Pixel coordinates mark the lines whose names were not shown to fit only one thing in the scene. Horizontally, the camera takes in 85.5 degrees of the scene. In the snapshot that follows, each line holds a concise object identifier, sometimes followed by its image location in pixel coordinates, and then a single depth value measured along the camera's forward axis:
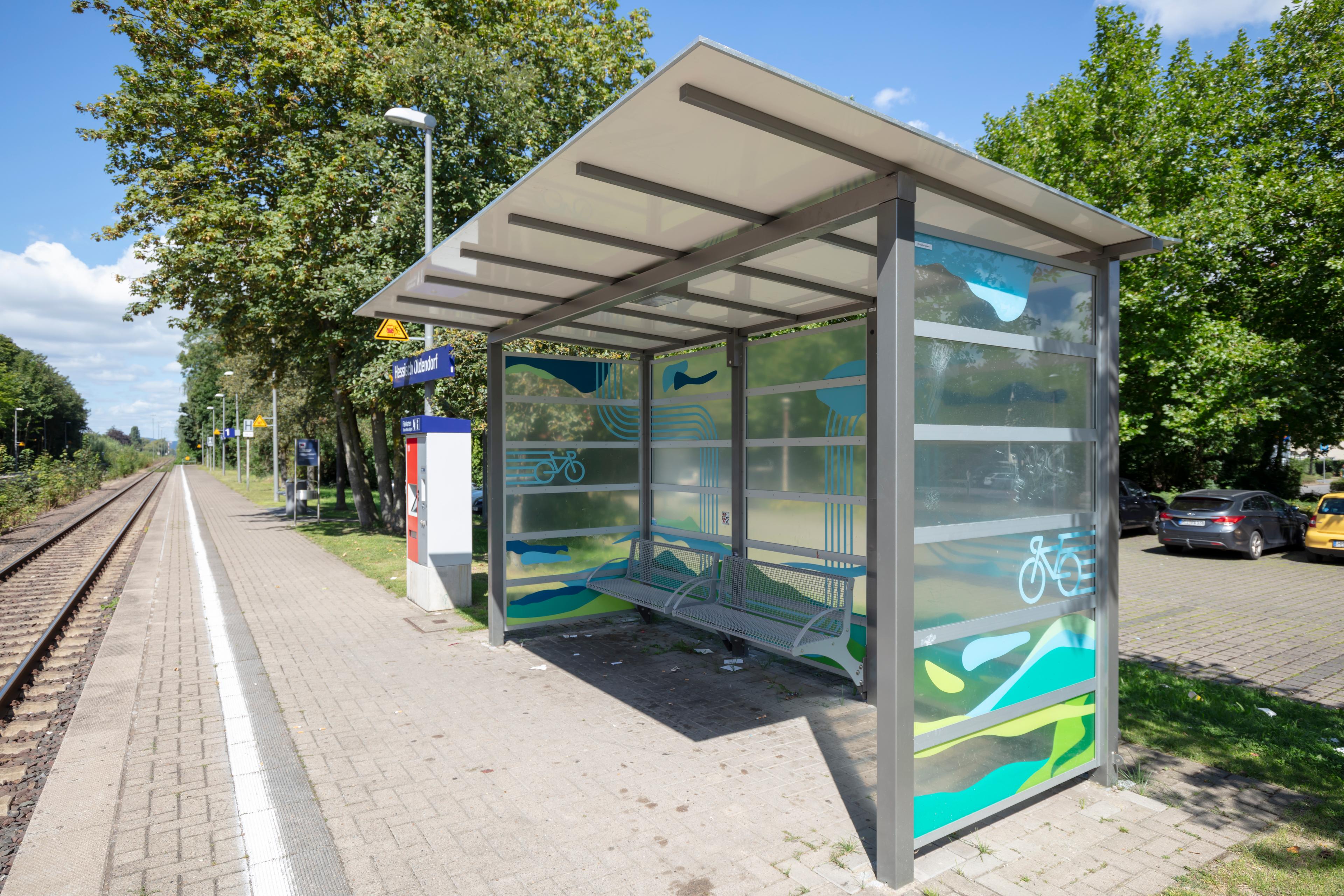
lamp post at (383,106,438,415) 10.17
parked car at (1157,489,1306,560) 13.93
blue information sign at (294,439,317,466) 20.47
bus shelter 3.30
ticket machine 8.95
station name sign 8.02
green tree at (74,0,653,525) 13.67
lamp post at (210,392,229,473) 54.89
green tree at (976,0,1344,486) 15.92
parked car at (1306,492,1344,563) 13.10
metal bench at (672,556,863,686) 5.54
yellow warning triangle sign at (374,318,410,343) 9.94
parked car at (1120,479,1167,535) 17.84
